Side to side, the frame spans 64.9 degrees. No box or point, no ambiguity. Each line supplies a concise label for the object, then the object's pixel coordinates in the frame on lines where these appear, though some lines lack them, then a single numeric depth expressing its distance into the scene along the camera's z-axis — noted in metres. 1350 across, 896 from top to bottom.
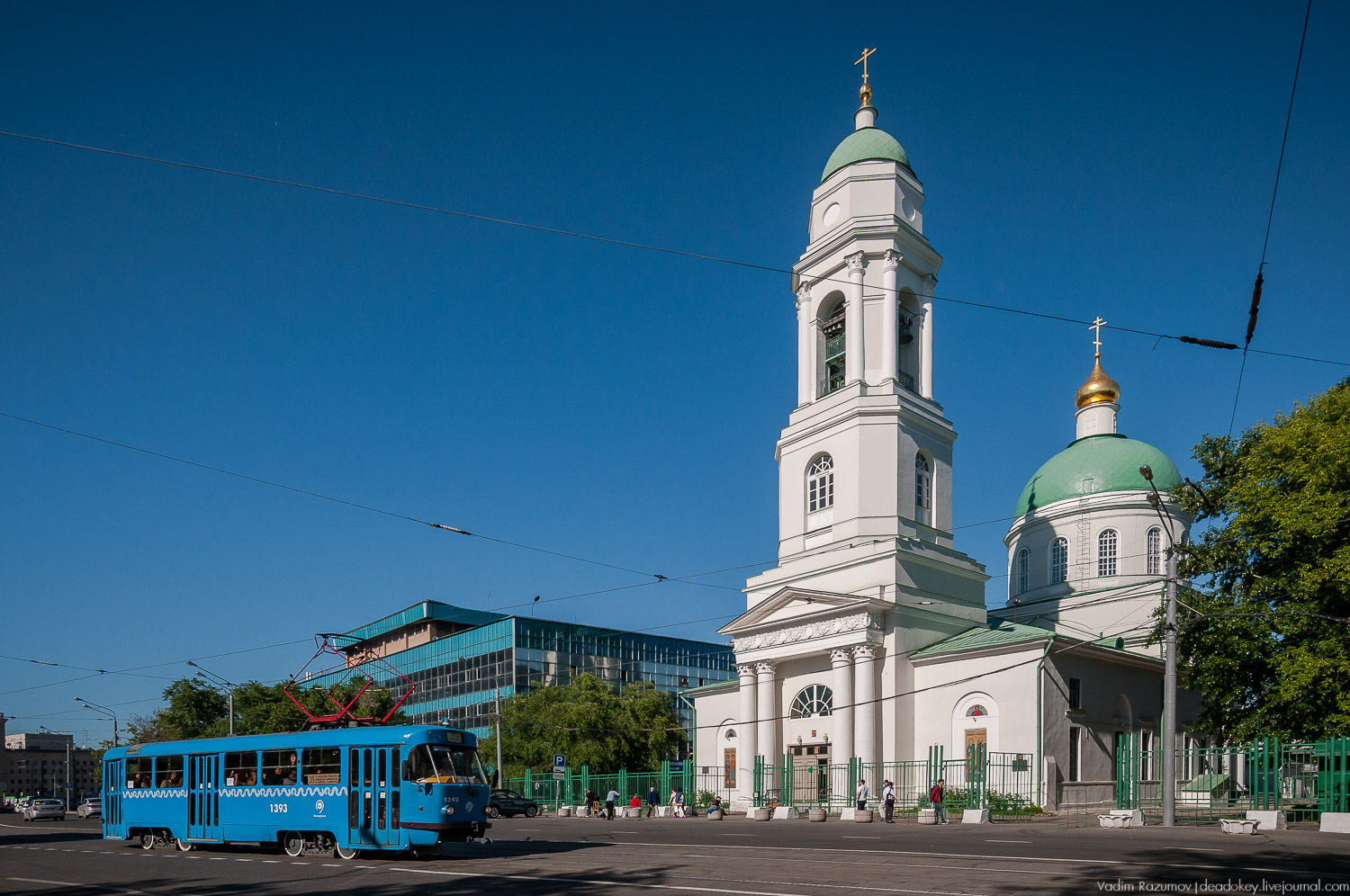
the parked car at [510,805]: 43.19
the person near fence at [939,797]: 29.47
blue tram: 18.48
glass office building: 82.69
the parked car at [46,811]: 51.09
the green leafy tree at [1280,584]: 28.06
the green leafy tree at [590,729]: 51.00
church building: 36.75
